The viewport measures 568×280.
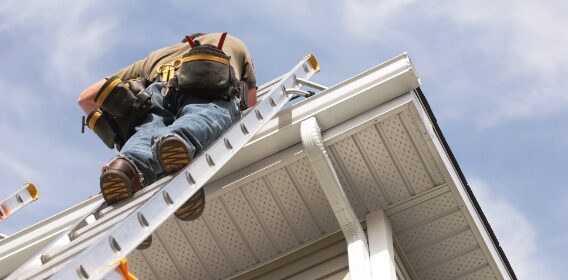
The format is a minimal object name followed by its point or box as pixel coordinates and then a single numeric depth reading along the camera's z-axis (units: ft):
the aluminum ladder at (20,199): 25.52
